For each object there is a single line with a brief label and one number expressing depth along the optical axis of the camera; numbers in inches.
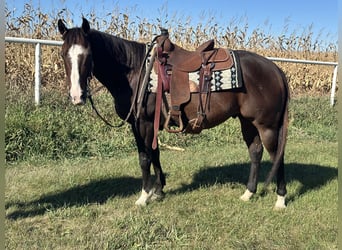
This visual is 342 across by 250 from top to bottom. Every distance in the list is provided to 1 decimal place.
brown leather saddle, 141.9
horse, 142.9
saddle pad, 142.9
